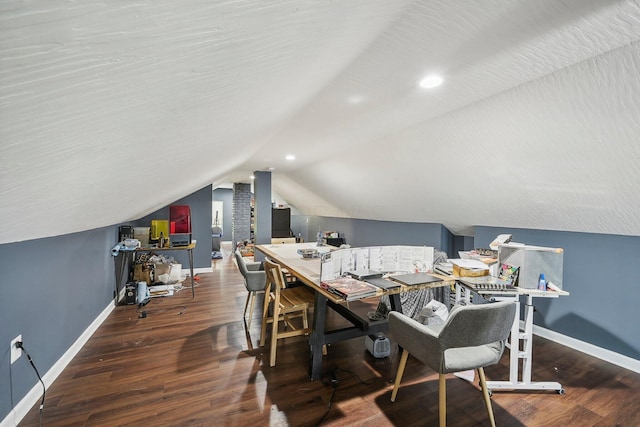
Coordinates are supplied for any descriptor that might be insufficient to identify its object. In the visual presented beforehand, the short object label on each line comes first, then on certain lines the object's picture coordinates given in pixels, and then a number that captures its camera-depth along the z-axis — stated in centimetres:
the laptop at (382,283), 189
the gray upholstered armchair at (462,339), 146
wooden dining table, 198
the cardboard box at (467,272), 207
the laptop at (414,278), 195
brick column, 834
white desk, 199
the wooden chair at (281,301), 235
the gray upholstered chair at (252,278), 291
